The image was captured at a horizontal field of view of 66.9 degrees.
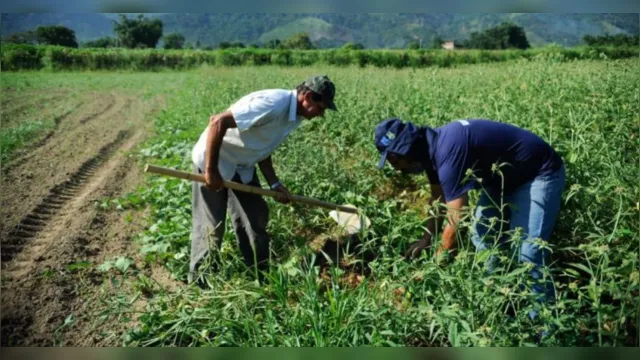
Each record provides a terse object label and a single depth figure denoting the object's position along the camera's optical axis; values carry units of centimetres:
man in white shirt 293
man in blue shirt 248
